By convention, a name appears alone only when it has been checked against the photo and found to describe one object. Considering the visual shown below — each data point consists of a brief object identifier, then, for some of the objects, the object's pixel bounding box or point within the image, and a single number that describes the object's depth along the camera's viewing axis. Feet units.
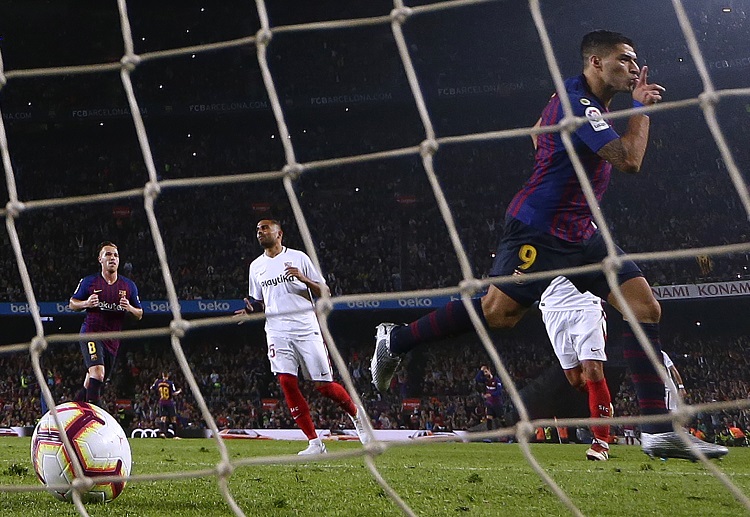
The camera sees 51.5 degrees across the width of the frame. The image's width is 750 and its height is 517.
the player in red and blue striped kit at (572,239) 11.30
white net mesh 5.90
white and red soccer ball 10.25
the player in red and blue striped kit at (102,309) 21.72
